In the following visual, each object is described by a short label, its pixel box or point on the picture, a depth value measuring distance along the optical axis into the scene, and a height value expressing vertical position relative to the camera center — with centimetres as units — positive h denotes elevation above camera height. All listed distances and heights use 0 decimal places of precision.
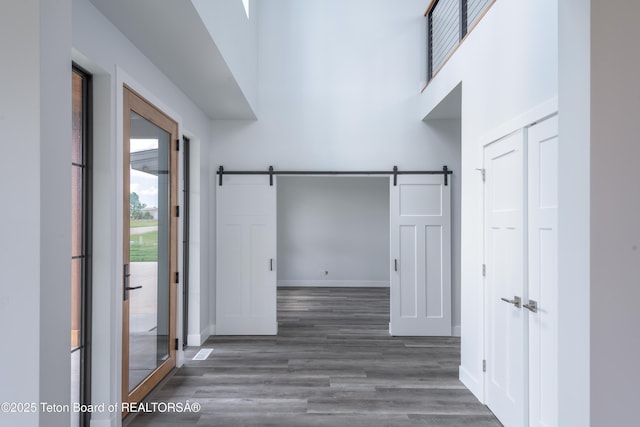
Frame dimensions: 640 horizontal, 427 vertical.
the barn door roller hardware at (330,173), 444 +50
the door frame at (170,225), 246 -10
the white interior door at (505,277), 225 -45
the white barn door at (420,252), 443 -50
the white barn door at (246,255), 444 -54
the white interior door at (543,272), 196 -34
